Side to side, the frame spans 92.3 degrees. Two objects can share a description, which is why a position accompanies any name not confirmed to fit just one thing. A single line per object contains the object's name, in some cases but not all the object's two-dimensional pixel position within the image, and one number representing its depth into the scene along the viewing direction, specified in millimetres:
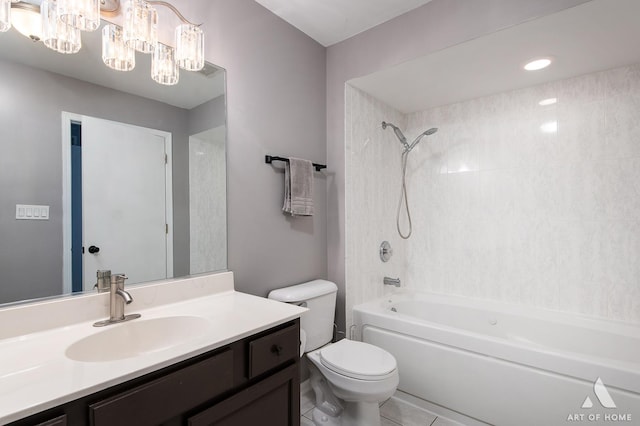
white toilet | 1594
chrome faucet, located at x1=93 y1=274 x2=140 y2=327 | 1200
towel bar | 1938
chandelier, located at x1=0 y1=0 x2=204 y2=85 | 1107
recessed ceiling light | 1940
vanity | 750
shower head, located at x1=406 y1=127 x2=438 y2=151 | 2568
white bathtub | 1480
